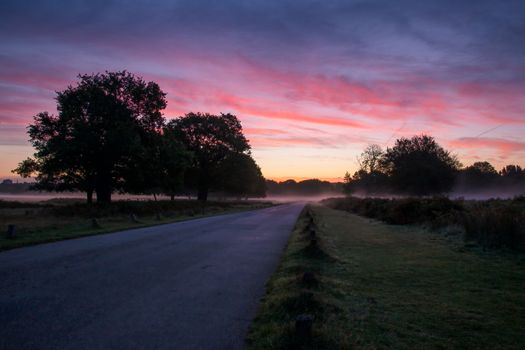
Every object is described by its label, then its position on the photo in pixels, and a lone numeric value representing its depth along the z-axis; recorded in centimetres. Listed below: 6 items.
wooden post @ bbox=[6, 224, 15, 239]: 1702
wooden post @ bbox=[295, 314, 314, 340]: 499
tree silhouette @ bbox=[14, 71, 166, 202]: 3512
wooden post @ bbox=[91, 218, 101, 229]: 2258
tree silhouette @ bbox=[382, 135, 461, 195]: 5602
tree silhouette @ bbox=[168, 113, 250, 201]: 6047
